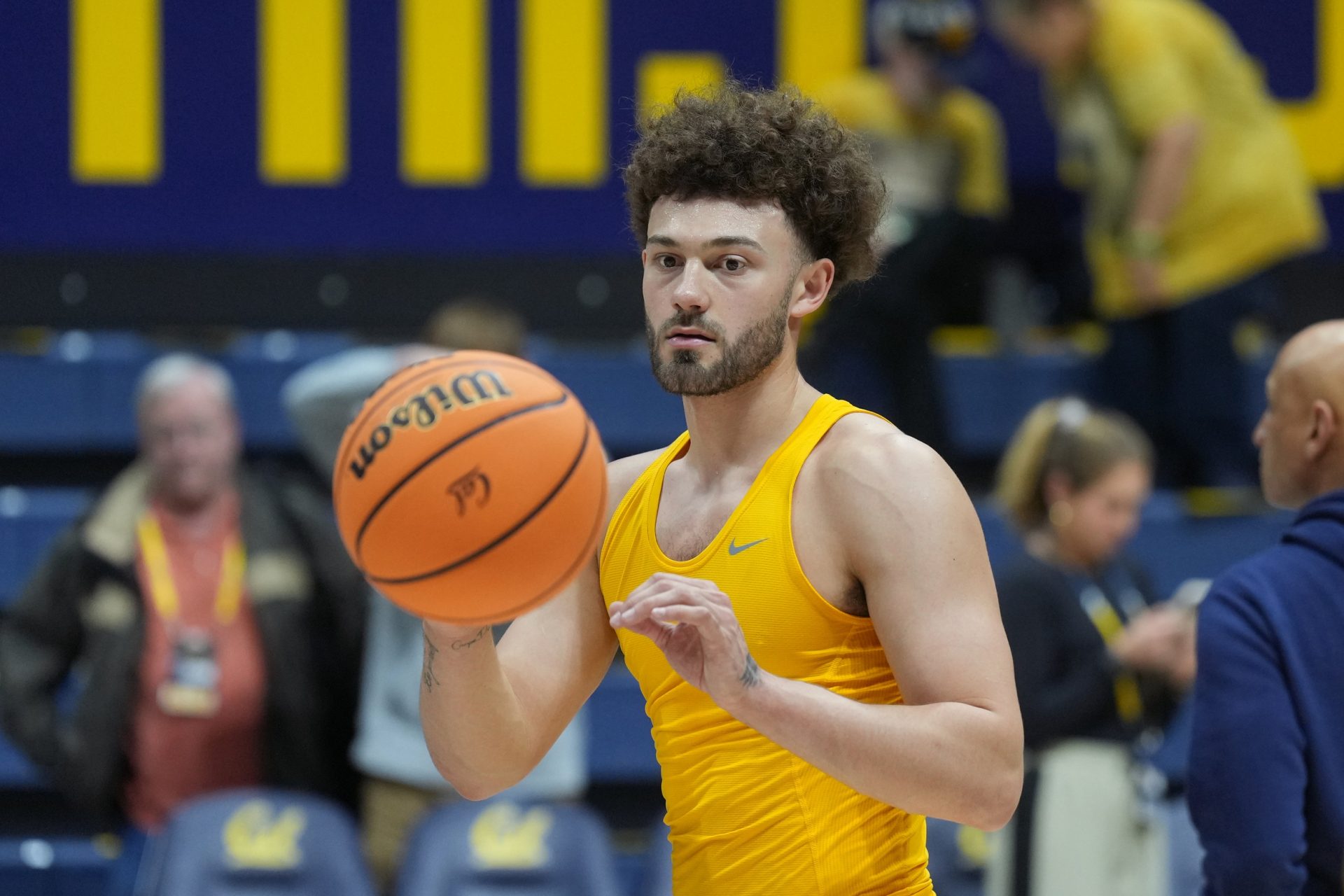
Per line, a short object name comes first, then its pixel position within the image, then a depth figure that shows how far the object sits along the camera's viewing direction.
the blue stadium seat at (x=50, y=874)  11.98
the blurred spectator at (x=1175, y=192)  12.27
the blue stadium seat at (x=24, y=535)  12.69
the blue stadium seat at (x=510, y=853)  9.84
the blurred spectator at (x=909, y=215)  12.55
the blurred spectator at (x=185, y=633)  10.36
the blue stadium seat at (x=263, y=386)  13.62
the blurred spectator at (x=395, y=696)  10.21
